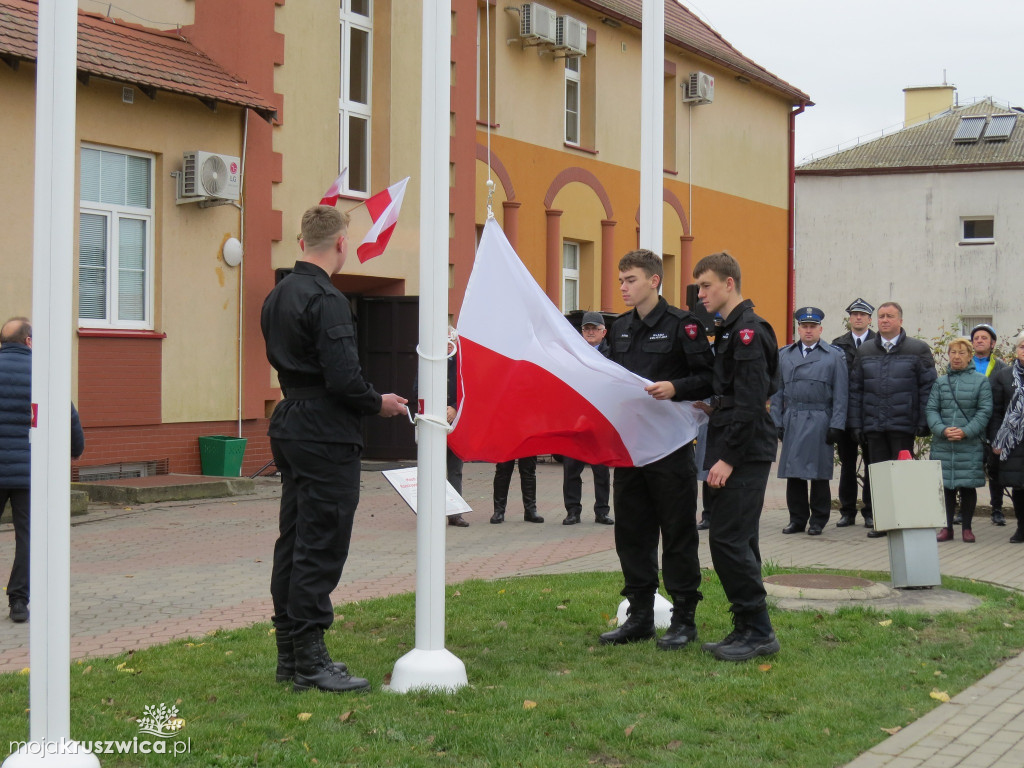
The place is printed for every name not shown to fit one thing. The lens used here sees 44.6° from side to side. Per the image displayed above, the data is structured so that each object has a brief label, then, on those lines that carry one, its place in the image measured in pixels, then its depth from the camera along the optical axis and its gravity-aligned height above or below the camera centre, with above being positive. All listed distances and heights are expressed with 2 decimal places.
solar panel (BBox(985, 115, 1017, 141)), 44.38 +8.84
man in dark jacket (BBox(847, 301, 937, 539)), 11.68 -0.13
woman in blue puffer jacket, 11.52 -0.45
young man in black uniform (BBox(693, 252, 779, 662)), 6.34 -0.41
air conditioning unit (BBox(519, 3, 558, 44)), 21.70 +6.09
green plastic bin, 16.12 -1.12
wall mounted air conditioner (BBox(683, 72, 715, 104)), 27.09 +6.17
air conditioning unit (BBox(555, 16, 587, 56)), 22.38 +6.08
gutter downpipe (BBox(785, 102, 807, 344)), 32.03 +3.24
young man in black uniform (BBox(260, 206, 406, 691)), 5.63 -0.30
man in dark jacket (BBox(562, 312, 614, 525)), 12.82 -1.24
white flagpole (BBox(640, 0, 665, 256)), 7.48 +1.51
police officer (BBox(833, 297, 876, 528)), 12.55 -0.80
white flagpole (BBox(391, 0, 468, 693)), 5.93 +0.18
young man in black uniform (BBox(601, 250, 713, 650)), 6.68 -0.62
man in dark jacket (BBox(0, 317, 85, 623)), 7.93 -0.44
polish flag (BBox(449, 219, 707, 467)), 6.57 -0.10
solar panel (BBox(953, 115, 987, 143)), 44.94 +8.91
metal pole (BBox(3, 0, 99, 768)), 4.36 -0.08
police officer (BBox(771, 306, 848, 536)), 12.07 -0.47
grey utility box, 8.64 -1.00
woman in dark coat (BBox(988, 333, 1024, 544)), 11.27 -0.54
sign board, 6.90 -0.63
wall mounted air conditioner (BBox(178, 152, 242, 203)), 15.75 +2.43
